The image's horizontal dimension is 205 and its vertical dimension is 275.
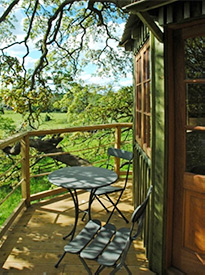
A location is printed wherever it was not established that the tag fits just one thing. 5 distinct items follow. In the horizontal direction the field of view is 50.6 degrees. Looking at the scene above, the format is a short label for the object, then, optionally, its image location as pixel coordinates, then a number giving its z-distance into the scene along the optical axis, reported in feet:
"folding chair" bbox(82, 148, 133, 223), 9.65
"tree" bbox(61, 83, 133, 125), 23.39
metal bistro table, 7.97
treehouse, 6.30
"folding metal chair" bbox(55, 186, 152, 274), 5.42
